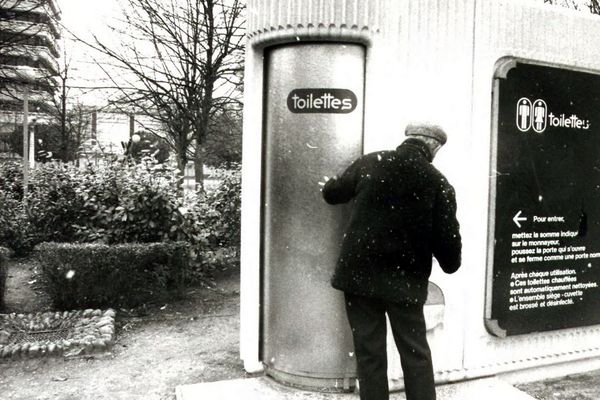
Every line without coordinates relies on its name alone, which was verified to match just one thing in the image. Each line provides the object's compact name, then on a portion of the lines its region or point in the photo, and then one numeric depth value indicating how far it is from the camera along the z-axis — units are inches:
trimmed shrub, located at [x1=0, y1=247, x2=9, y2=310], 279.5
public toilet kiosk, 169.6
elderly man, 140.0
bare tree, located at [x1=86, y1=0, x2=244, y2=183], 543.2
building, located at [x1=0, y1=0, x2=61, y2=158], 698.8
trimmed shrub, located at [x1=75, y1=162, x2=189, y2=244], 311.3
